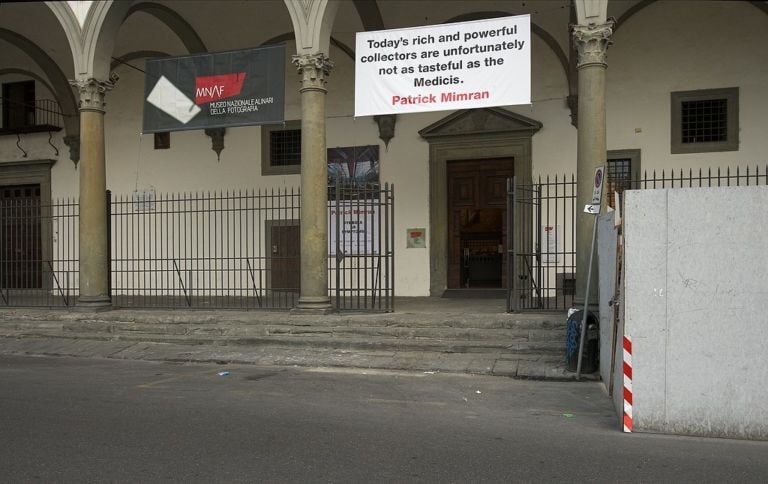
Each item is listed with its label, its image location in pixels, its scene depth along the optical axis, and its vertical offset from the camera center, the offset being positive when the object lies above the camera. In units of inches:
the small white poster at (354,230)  565.9 +5.2
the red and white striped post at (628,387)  239.8 -55.3
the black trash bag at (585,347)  339.3 -58.0
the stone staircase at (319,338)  374.3 -65.9
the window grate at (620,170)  556.4 +56.0
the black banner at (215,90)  465.4 +106.7
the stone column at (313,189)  452.8 +32.3
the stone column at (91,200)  506.3 +27.8
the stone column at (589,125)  394.9 +66.9
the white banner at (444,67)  404.8 +107.1
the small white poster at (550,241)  560.4 -4.8
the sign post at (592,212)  330.3 +11.7
